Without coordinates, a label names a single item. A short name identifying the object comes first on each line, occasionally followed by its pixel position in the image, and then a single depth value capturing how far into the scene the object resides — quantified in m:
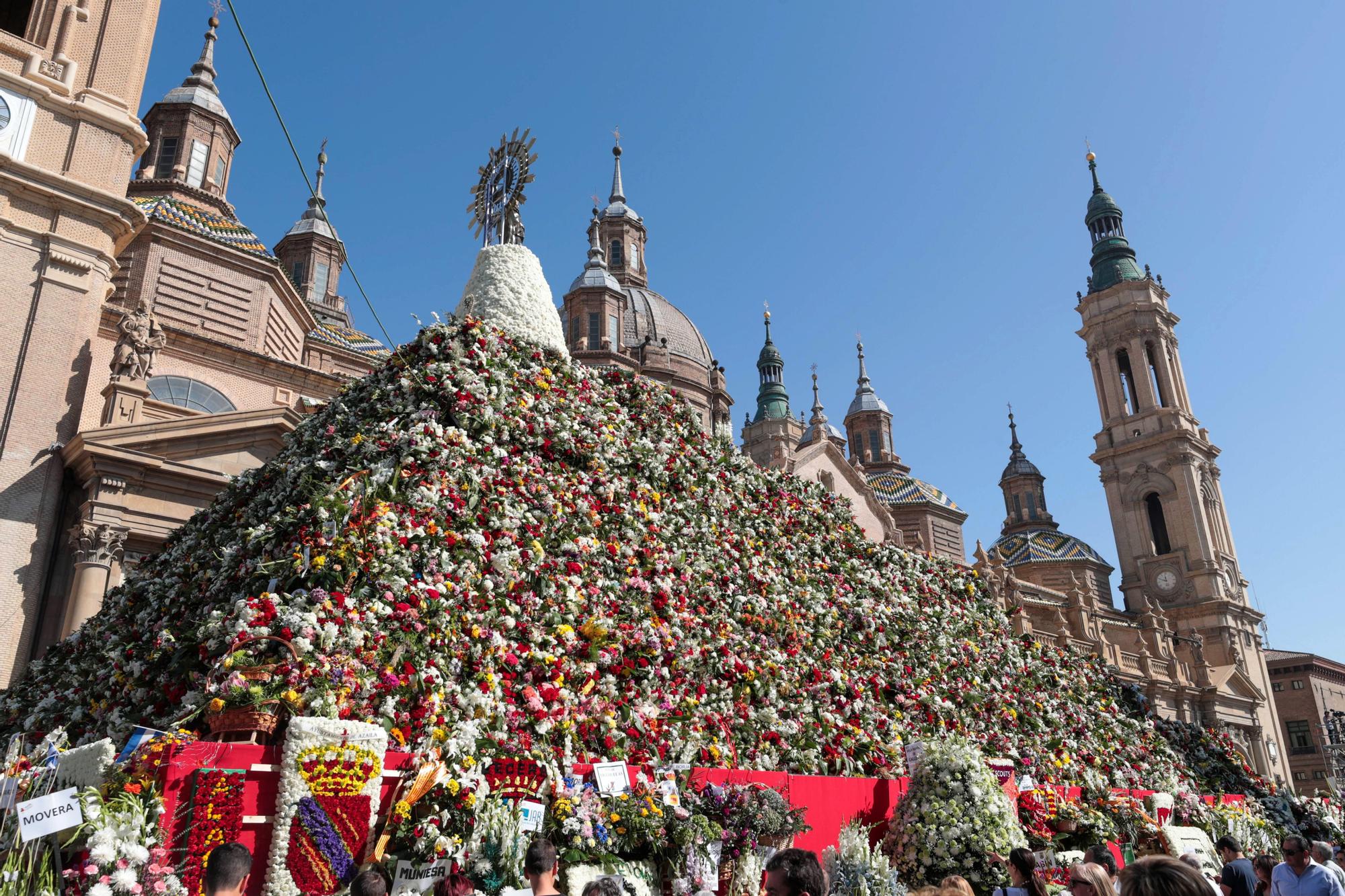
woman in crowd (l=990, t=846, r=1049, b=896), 6.67
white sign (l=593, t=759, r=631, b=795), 8.73
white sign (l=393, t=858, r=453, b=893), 7.36
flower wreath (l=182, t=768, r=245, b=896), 6.68
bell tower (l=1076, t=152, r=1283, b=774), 60.50
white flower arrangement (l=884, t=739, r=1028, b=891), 10.15
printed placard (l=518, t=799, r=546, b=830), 7.91
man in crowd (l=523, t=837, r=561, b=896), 5.93
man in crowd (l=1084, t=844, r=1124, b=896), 7.36
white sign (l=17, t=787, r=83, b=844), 6.07
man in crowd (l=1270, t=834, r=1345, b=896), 8.71
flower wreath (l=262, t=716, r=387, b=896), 6.98
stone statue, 20.92
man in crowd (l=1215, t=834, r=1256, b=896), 10.04
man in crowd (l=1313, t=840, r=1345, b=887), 9.59
